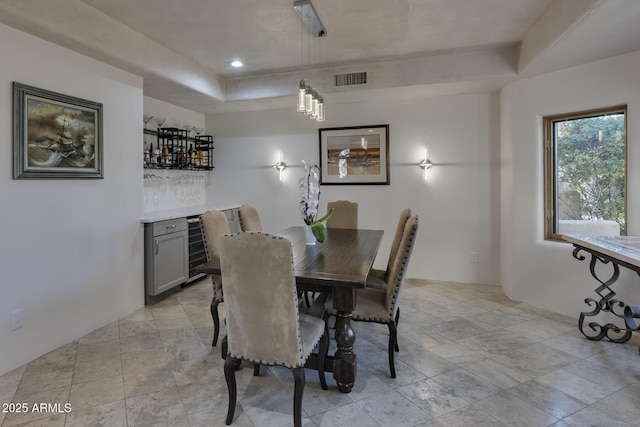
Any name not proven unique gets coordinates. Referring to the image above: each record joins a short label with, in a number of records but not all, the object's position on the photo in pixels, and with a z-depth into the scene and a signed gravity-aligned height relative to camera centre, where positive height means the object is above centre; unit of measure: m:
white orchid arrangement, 2.67 +0.04
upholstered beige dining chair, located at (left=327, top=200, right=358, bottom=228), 3.98 -0.06
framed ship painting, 2.46 +0.60
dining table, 1.90 -0.39
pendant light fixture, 2.69 +1.01
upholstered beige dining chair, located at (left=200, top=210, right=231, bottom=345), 2.65 -0.27
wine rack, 4.26 +0.83
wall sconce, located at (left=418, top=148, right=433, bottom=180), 4.49 +0.59
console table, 2.46 -0.69
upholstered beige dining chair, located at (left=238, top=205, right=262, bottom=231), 3.31 -0.08
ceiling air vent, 4.07 +1.56
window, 3.14 +0.35
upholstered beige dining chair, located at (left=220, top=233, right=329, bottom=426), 1.63 -0.47
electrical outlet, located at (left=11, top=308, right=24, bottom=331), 2.45 -0.77
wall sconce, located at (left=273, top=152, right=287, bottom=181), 5.11 +0.65
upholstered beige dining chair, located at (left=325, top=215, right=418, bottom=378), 2.19 -0.63
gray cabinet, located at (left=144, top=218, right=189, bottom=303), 3.60 -0.48
